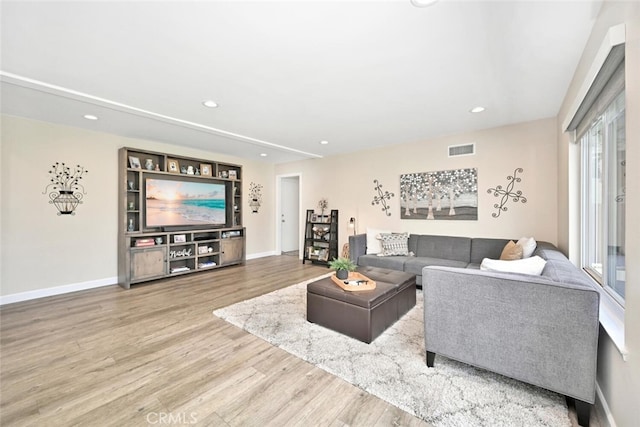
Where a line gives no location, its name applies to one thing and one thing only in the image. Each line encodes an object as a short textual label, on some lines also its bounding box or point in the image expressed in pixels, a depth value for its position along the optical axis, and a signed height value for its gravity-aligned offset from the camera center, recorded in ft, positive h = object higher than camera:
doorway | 22.66 -0.39
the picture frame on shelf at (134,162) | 14.07 +2.76
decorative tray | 8.32 -2.32
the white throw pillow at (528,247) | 9.53 -1.25
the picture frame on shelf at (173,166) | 15.58 +2.87
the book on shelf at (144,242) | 13.67 -1.53
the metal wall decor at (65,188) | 12.04 +1.20
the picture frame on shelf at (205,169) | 17.16 +2.93
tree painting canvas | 13.25 +1.00
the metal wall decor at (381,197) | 16.01 +1.00
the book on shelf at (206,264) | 16.06 -3.17
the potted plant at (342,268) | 9.04 -1.89
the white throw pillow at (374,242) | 14.60 -1.62
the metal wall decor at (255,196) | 20.34 +1.36
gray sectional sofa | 4.66 -2.21
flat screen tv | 14.79 +0.64
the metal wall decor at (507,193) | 12.05 +0.93
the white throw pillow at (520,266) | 6.45 -1.31
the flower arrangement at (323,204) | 19.17 +0.68
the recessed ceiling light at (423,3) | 4.91 +3.98
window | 5.71 +0.46
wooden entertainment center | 13.62 -0.23
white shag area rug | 4.95 -3.76
